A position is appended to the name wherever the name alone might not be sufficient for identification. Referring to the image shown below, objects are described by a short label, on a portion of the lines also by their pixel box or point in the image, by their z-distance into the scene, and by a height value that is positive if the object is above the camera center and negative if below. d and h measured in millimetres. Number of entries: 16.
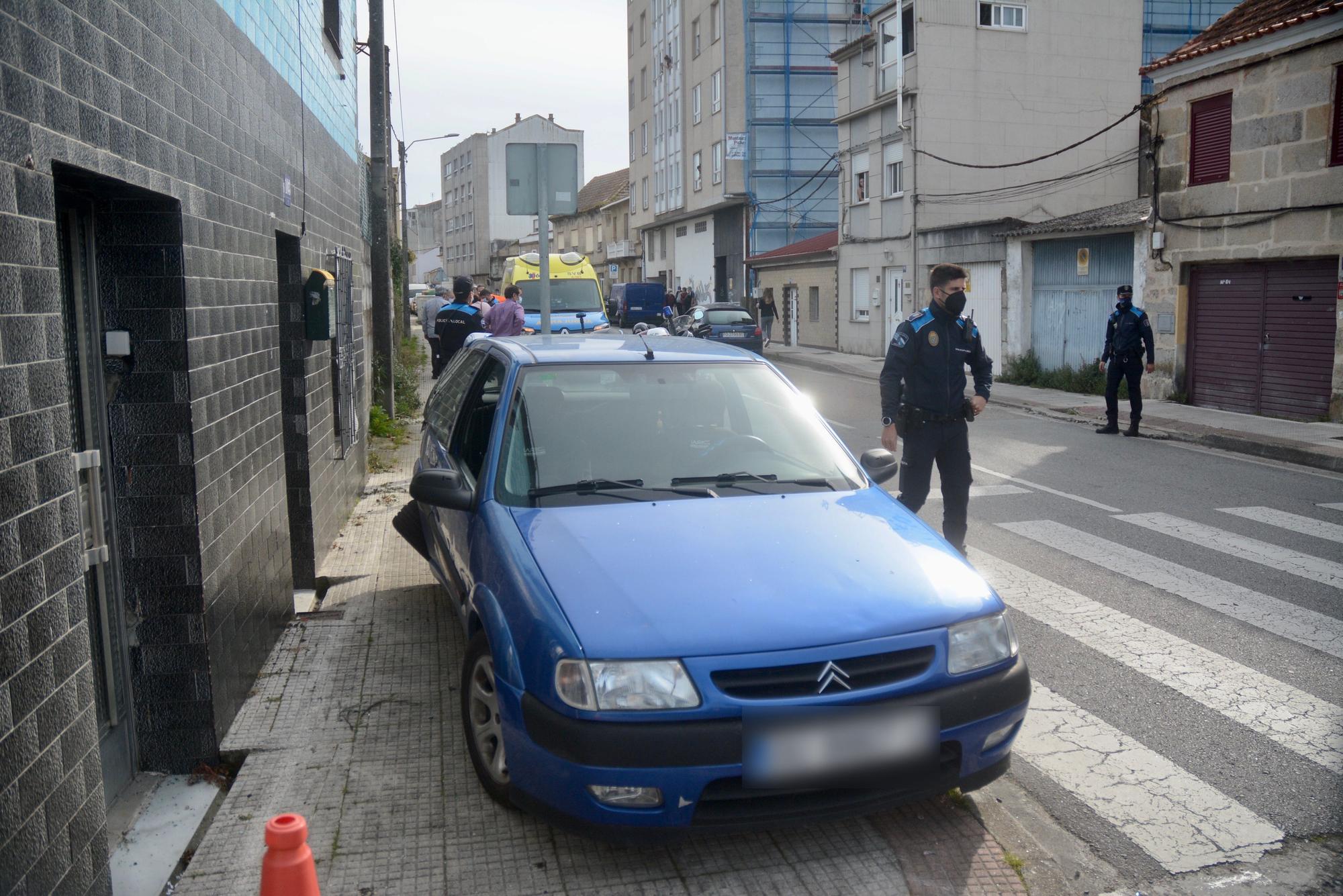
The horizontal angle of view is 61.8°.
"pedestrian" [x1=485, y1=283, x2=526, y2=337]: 15414 -86
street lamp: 28711 +1165
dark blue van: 42875 +261
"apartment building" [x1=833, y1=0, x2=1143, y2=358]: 27766 +4708
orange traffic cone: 2381 -1159
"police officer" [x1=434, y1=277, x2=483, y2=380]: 14523 -109
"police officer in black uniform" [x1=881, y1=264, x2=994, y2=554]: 6922 -560
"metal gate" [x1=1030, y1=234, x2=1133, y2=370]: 20281 +214
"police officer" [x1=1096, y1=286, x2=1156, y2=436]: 14008 -529
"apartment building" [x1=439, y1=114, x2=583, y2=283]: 79688 +9407
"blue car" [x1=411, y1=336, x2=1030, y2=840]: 3307 -1024
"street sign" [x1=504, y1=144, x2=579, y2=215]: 10547 +1269
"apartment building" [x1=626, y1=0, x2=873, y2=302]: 42344 +7244
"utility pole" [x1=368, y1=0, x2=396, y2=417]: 15367 +1730
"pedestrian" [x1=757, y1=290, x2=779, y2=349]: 33969 -169
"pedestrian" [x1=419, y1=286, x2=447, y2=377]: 23369 +5
